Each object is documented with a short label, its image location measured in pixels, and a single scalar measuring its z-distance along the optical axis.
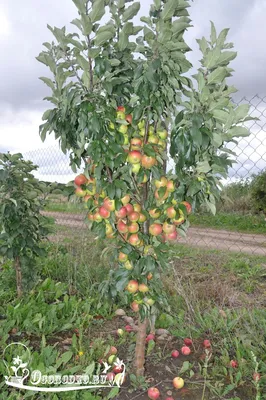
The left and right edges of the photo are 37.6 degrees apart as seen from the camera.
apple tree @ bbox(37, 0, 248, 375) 1.84
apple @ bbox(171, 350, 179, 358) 2.63
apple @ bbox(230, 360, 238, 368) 2.48
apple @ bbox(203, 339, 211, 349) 2.73
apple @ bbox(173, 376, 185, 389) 2.33
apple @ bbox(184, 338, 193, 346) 2.75
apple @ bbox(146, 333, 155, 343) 2.85
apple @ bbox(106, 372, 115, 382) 2.37
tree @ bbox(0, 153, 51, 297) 3.23
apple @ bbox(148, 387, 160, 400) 2.23
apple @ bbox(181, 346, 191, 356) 2.64
